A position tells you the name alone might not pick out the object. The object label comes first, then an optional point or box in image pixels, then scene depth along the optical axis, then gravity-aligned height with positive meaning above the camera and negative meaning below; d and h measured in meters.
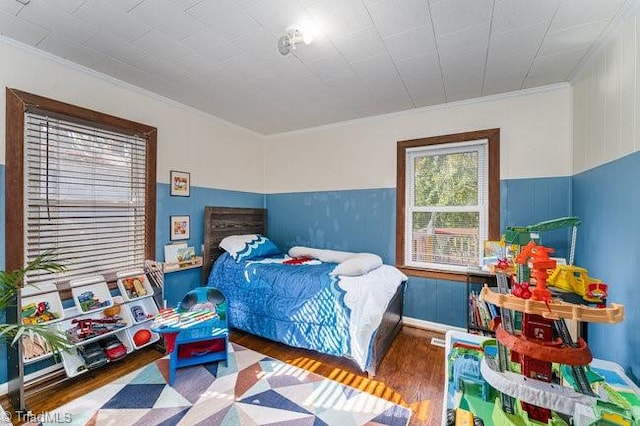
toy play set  0.75 -0.48
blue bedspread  2.32 -0.84
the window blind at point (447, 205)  2.91 +0.10
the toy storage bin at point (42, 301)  1.95 -0.67
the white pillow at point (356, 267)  2.55 -0.51
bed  2.21 -0.83
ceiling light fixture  1.79 +1.13
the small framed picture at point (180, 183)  2.98 +0.32
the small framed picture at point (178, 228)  2.97 -0.18
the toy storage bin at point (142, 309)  2.45 -0.91
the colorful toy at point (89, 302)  2.19 -0.74
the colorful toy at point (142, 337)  2.40 -1.11
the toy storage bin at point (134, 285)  2.44 -0.67
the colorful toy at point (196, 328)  2.18 -0.96
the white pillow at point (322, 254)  3.15 -0.49
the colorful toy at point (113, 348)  2.23 -1.13
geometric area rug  1.73 -1.30
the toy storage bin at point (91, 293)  2.18 -0.68
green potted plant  1.53 -0.60
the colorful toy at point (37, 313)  1.92 -0.74
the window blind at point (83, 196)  2.09 +0.13
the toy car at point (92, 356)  2.12 -1.13
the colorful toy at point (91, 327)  2.11 -0.94
